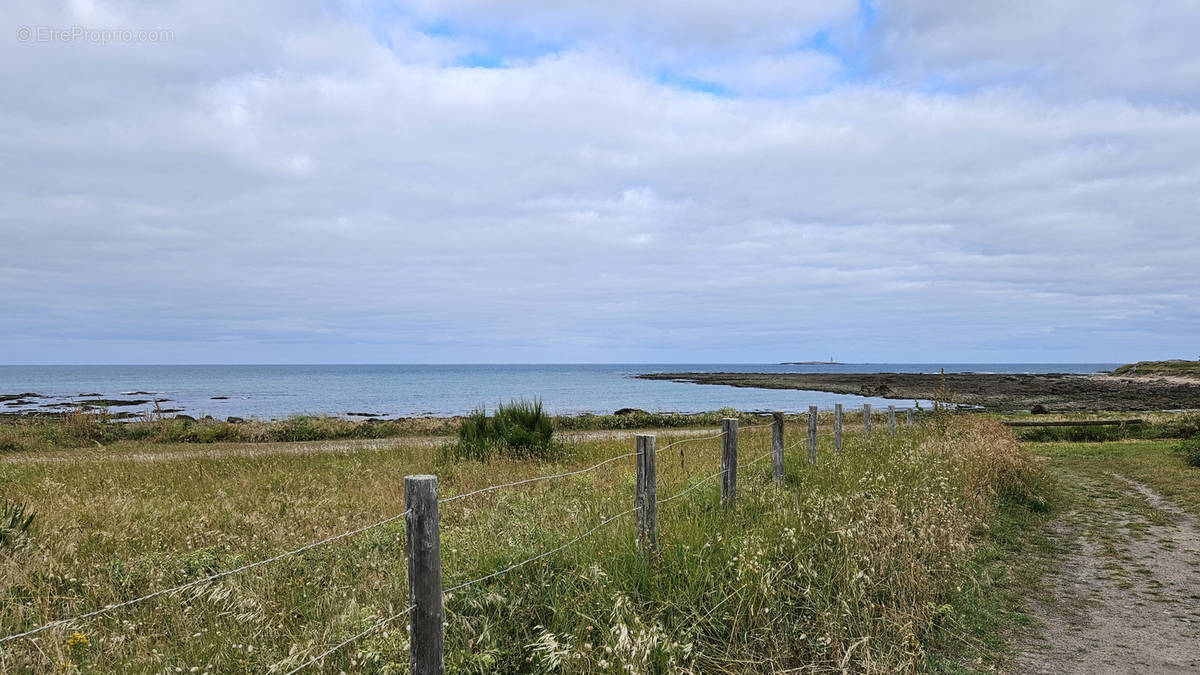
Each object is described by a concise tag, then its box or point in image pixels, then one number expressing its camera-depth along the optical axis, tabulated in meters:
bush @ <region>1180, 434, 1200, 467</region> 17.03
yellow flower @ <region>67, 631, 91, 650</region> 4.36
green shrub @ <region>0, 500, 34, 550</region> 6.62
